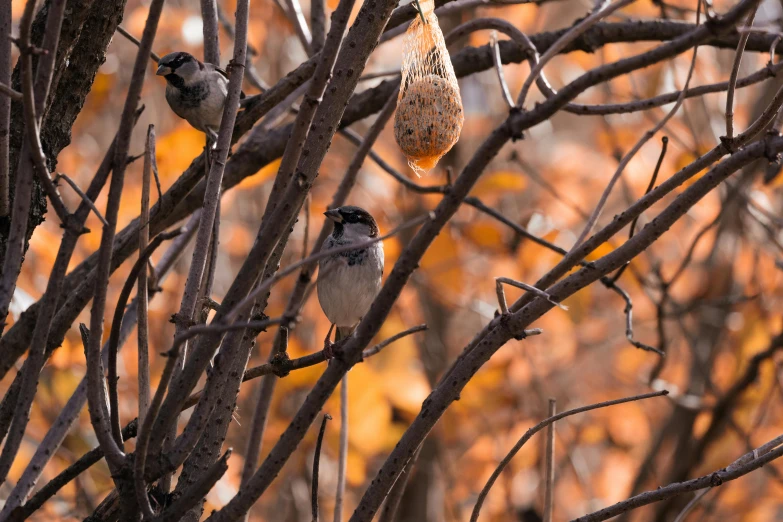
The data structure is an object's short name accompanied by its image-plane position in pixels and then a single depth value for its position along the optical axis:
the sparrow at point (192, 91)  7.14
